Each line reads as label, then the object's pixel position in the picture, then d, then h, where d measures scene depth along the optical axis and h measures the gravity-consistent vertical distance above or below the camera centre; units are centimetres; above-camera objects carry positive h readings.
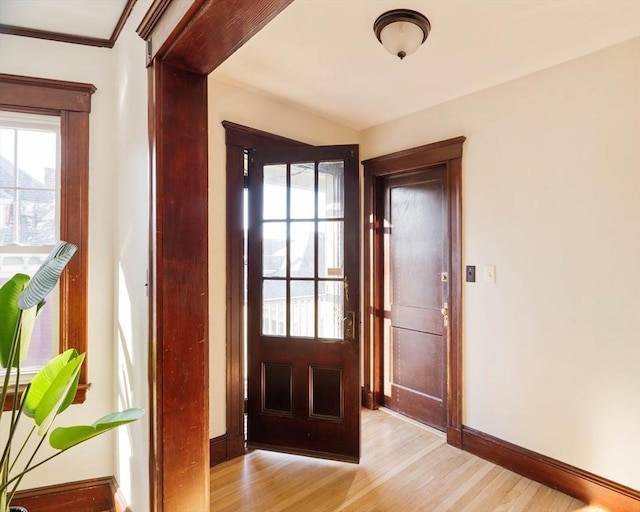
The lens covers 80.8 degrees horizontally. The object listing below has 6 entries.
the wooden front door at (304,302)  252 -31
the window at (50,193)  194 +35
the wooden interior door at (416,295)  297 -31
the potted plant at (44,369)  110 -35
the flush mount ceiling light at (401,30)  180 +113
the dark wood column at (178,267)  139 -3
